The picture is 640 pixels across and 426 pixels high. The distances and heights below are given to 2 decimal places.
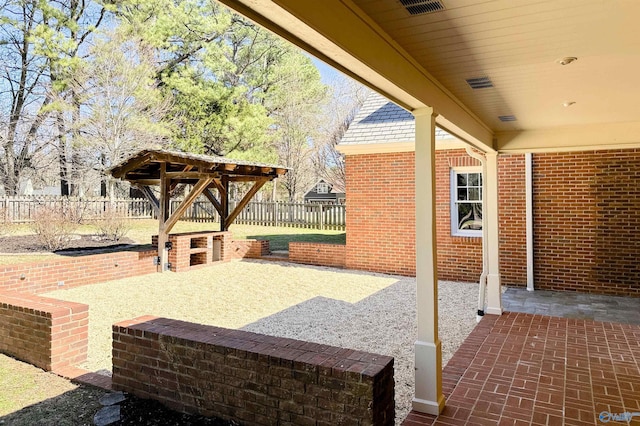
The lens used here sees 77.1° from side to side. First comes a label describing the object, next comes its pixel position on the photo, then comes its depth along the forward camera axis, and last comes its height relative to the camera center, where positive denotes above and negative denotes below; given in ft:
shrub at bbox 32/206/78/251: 34.37 -0.93
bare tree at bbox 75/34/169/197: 53.88 +15.89
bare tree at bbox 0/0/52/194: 59.98 +19.31
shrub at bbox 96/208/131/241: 40.88 -1.02
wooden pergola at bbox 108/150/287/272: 31.78 +3.81
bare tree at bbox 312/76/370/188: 82.43 +19.09
